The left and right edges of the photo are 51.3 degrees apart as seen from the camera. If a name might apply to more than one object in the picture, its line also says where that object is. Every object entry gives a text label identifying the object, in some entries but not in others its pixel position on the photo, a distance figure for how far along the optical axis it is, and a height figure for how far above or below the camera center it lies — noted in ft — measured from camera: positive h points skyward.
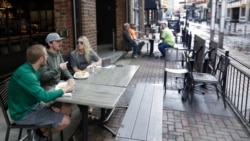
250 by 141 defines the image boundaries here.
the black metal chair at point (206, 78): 16.34 -3.09
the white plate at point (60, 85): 9.77 -2.04
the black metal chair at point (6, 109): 9.03 -2.67
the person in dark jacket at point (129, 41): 32.89 -1.28
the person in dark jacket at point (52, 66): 11.20 -1.54
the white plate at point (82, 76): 11.69 -2.00
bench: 8.80 -3.36
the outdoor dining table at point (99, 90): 8.95 -2.26
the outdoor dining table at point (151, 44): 34.75 -1.75
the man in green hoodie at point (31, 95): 8.32 -2.06
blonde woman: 14.08 -1.46
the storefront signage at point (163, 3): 98.25 +10.49
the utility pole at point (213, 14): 67.42 +4.18
